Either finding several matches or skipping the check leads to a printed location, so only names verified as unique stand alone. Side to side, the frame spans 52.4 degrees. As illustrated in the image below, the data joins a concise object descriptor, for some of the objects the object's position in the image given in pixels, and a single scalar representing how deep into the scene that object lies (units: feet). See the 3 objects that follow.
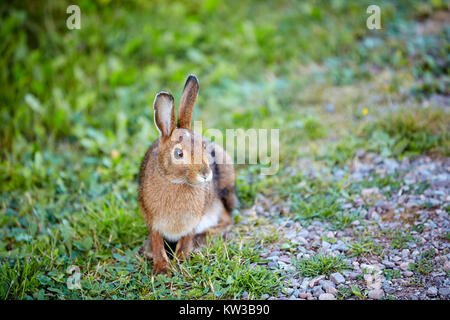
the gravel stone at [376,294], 10.27
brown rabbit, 11.19
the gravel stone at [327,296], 10.41
